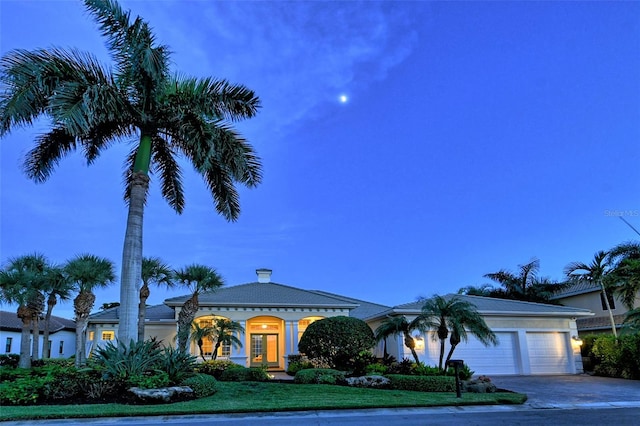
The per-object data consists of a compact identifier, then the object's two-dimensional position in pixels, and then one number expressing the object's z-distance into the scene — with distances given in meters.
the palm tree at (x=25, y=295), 18.47
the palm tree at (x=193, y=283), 17.30
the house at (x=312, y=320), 18.44
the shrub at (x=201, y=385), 10.17
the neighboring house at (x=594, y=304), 22.45
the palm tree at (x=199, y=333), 17.09
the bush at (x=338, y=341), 15.79
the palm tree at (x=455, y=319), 13.45
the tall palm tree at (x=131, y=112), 9.95
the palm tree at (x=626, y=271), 17.48
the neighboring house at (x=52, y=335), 31.14
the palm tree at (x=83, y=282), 17.53
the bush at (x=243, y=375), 13.82
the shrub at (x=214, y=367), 14.57
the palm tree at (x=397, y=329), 15.01
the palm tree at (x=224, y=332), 17.31
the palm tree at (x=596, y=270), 21.53
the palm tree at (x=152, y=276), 18.44
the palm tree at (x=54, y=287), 20.64
